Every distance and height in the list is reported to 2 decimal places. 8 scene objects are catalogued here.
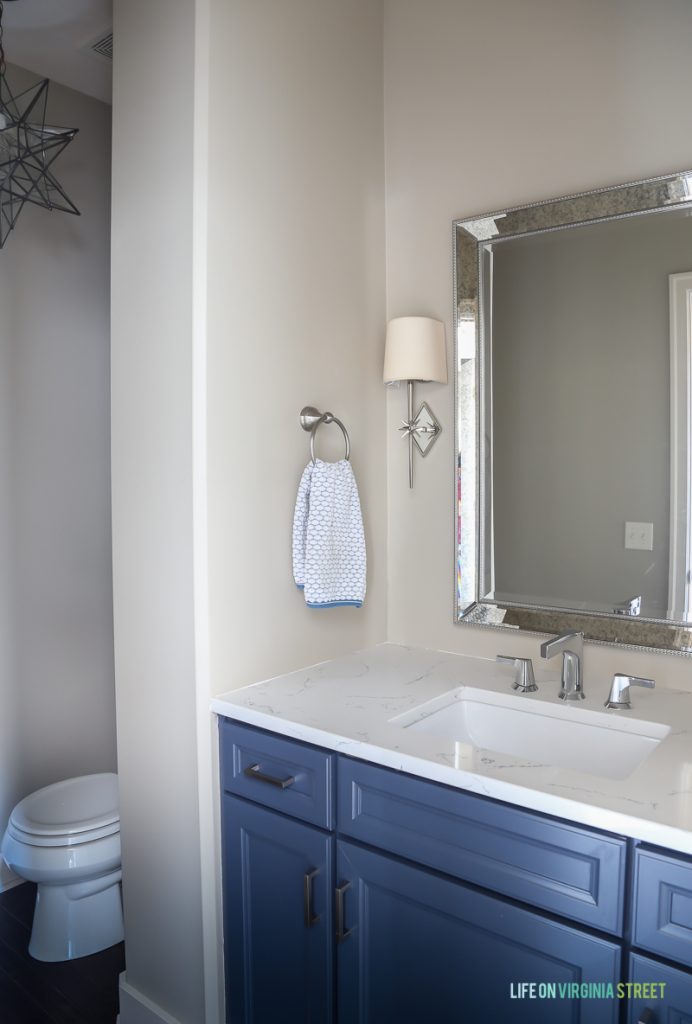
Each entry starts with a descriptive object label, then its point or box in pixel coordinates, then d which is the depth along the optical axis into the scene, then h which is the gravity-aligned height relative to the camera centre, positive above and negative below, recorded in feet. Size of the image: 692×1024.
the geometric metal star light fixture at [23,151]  6.55 +3.15
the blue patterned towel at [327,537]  5.94 -0.39
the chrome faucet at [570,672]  5.28 -1.31
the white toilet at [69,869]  6.79 -3.43
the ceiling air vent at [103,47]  6.94 +4.16
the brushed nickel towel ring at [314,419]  6.09 +0.56
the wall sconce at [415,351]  6.36 +1.15
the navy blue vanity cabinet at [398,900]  3.77 -2.36
